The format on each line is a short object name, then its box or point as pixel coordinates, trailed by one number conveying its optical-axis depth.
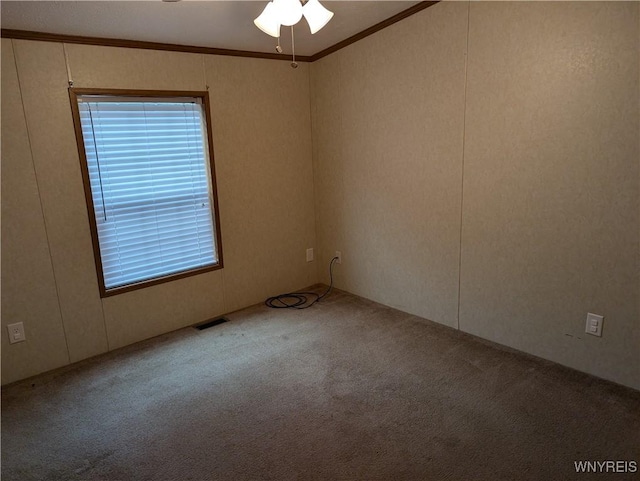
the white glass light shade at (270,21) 2.03
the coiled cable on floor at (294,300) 3.67
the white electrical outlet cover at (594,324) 2.26
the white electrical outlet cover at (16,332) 2.57
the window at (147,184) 2.79
